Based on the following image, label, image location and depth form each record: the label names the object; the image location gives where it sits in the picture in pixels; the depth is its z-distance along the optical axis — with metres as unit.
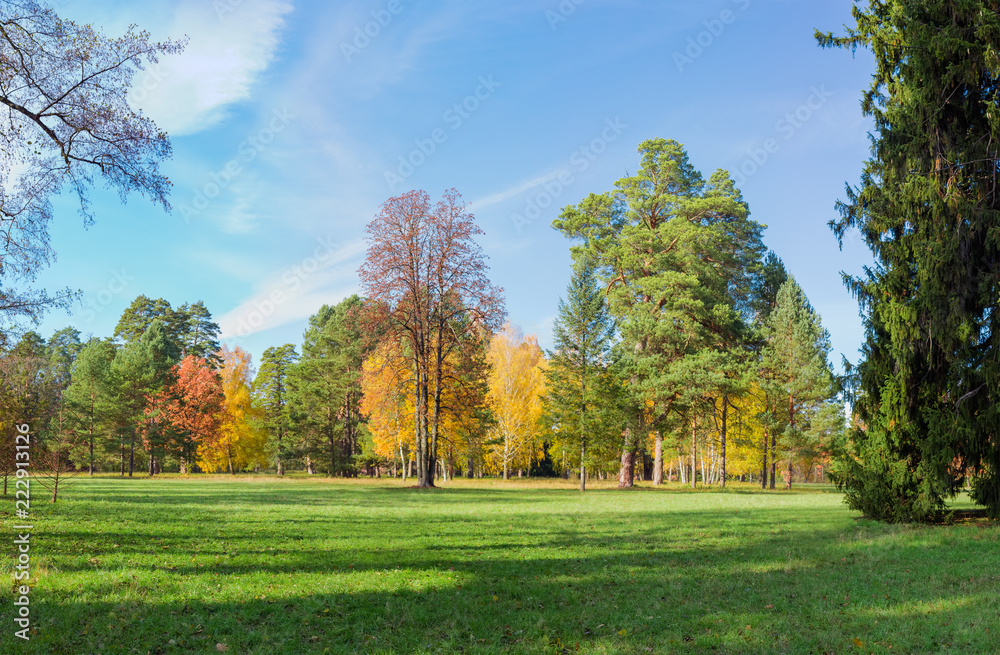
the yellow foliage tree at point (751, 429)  42.25
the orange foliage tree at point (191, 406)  51.91
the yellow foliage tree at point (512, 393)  50.41
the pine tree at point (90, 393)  48.59
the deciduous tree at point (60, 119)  13.42
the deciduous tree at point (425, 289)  31.67
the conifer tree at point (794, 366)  39.94
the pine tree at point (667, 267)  35.84
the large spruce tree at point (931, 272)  15.02
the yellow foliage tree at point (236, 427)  54.81
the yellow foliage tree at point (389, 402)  33.69
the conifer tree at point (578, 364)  35.22
